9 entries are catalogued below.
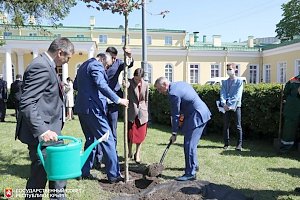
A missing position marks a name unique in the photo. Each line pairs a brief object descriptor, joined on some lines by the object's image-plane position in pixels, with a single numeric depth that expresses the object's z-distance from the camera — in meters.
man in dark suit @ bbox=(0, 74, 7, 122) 12.02
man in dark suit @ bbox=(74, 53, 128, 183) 4.63
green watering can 2.99
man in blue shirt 7.13
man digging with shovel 4.95
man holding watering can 3.10
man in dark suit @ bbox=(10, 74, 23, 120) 11.44
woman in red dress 6.18
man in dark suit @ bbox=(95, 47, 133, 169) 5.55
